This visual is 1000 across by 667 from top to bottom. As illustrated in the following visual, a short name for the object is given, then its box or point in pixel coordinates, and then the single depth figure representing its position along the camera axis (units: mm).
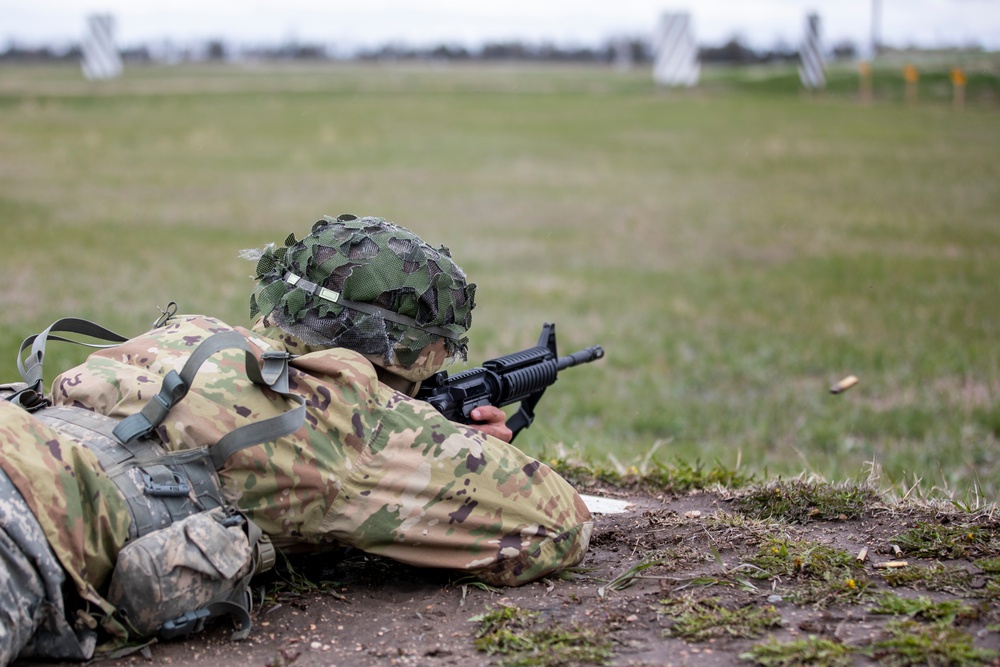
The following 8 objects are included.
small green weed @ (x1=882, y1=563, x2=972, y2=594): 3232
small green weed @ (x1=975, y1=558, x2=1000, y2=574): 3316
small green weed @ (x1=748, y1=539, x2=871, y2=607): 3205
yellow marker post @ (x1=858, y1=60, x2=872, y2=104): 36125
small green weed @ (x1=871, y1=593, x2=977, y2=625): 2979
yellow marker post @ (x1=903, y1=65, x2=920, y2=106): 34281
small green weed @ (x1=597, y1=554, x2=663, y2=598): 3414
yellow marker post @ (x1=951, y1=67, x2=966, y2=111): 31938
